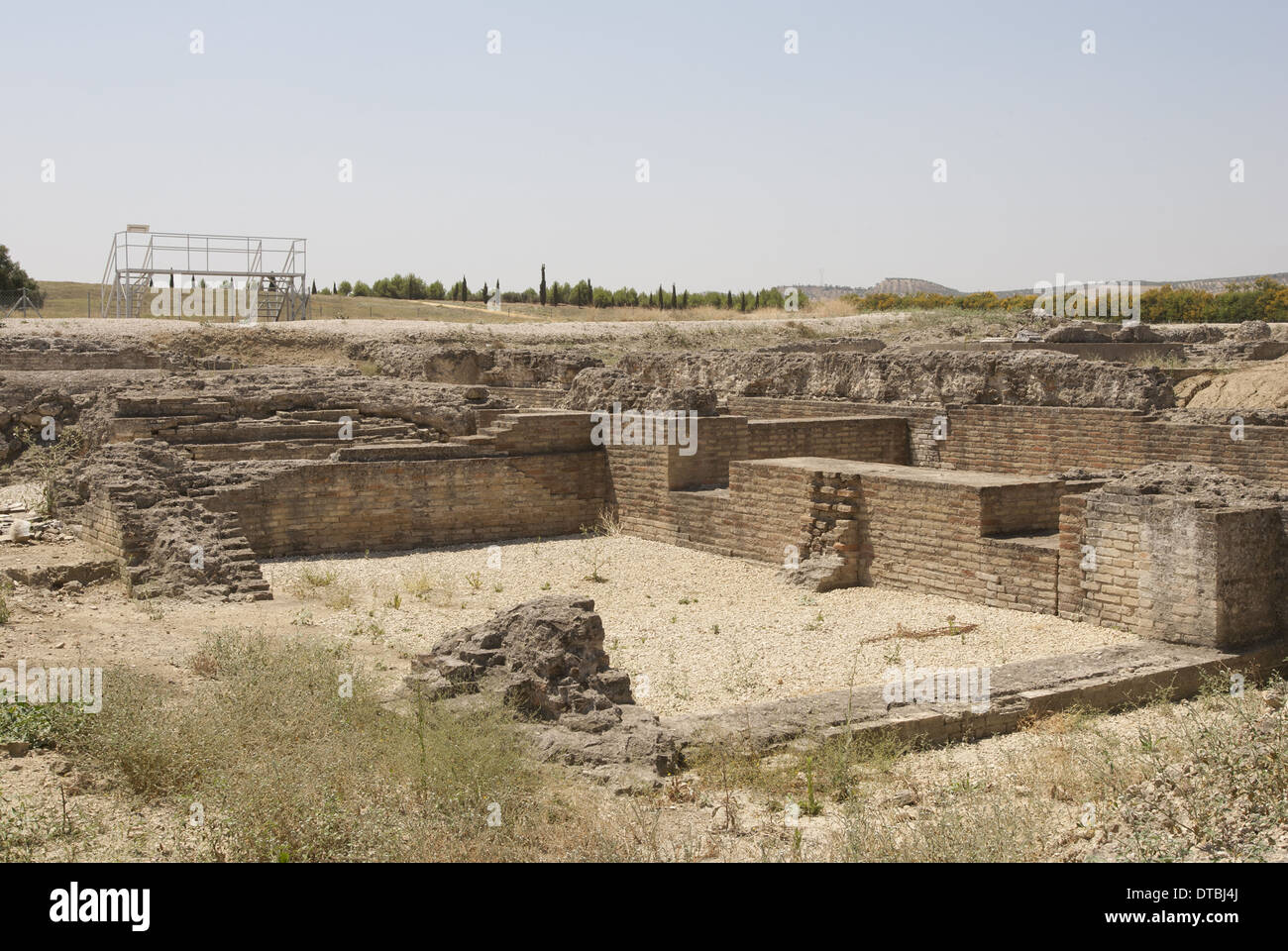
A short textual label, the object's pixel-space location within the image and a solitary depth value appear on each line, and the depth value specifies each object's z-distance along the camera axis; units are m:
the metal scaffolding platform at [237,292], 26.64
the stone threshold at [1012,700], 6.27
